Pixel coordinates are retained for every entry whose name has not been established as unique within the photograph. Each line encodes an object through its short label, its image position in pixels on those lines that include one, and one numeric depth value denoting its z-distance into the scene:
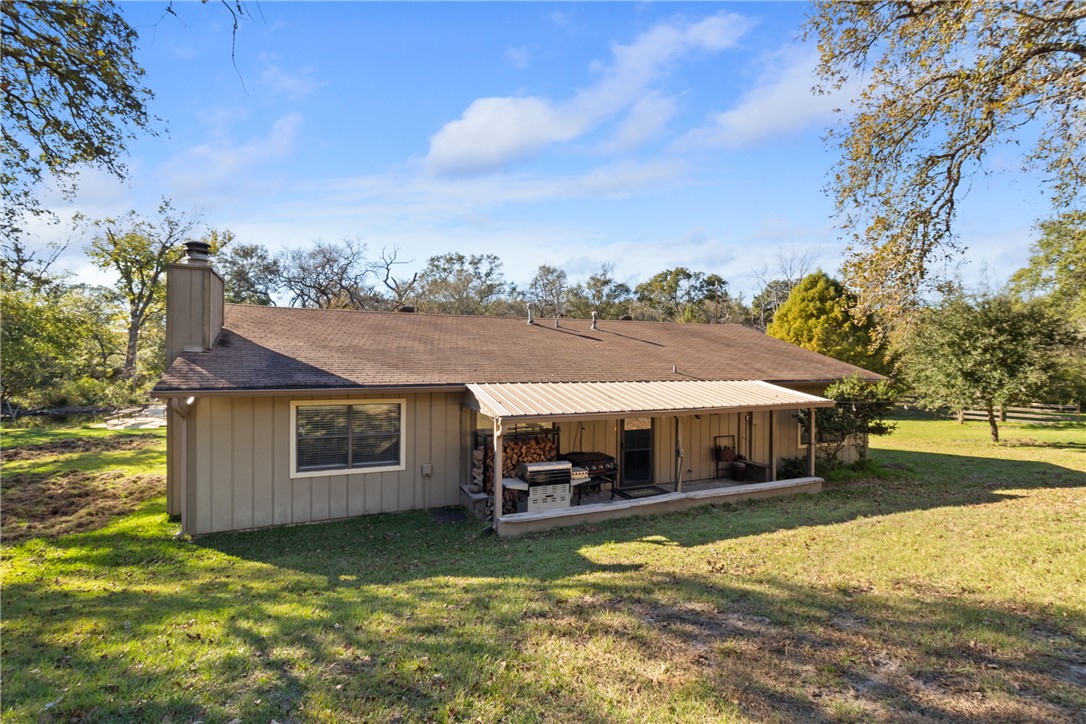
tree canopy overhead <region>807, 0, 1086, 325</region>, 7.28
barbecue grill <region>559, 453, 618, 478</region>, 9.50
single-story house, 7.93
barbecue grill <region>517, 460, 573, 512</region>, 8.38
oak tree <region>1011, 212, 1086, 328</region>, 10.55
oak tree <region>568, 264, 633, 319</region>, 46.31
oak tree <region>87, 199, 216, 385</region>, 27.38
